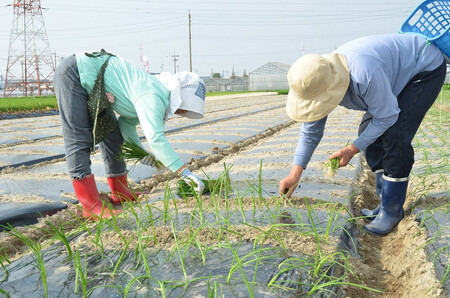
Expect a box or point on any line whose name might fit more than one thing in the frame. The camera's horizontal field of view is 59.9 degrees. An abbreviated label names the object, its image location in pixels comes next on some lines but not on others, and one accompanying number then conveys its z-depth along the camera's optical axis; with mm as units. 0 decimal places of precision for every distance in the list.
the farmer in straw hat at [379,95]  1761
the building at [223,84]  48312
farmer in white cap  2244
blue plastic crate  1975
